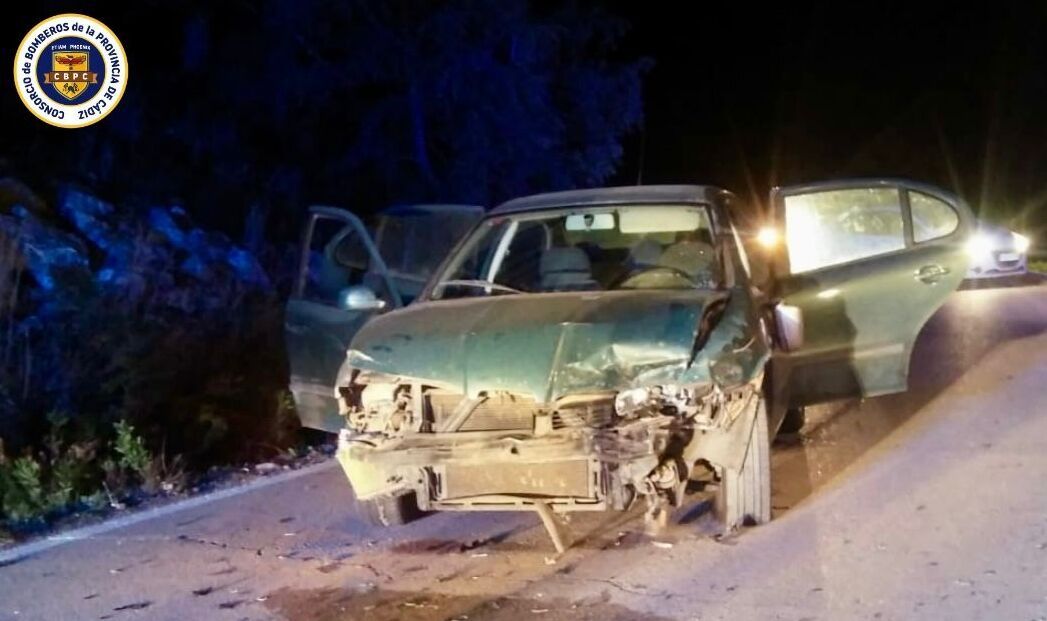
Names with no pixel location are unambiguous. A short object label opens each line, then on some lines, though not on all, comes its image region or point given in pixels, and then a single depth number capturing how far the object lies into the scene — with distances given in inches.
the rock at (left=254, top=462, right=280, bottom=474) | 347.0
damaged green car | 232.8
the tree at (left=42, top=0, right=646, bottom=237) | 632.4
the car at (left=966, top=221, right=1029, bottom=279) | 665.0
